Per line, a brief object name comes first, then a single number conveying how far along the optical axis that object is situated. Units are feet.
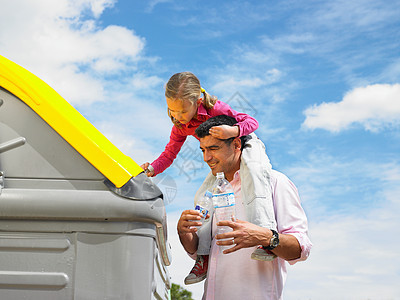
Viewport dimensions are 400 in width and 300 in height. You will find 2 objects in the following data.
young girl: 10.53
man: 9.84
